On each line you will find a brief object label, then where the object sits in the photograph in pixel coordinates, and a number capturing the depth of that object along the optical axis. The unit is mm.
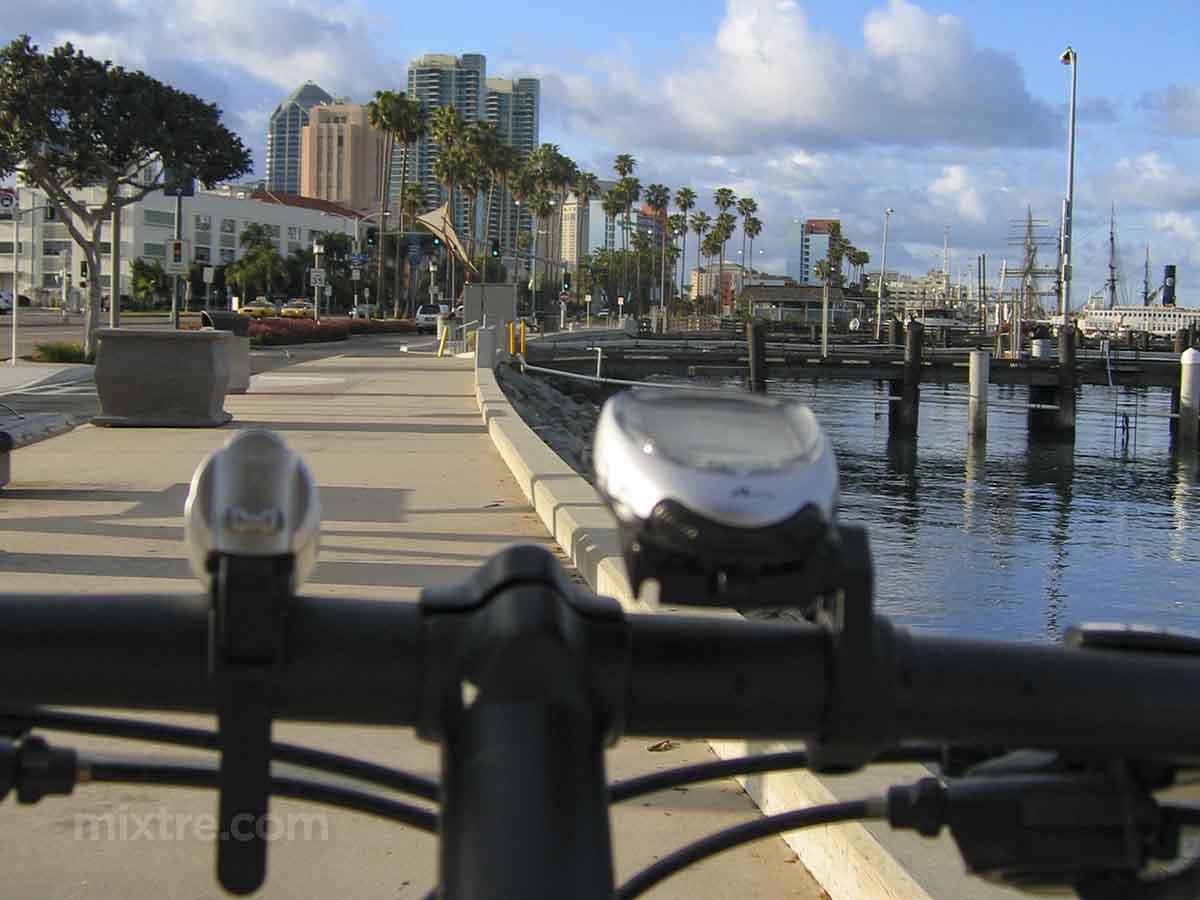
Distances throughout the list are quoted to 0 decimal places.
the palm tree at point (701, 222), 146875
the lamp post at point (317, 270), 59000
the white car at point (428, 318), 79125
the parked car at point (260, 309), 68562
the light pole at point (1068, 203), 50875
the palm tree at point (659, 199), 136375
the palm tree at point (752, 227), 149875
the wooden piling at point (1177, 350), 43906
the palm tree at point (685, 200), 138625
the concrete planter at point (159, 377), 17734
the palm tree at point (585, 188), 128038
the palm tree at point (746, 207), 145750
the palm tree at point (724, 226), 144625
